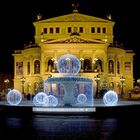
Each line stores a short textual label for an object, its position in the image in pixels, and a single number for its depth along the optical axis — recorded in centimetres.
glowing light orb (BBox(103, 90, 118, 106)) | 2064
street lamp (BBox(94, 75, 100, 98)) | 3448
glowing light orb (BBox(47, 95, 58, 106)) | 2015
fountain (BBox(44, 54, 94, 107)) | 1891
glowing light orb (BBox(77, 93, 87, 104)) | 2404
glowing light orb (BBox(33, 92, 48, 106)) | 2037
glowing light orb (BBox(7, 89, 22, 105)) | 2134
